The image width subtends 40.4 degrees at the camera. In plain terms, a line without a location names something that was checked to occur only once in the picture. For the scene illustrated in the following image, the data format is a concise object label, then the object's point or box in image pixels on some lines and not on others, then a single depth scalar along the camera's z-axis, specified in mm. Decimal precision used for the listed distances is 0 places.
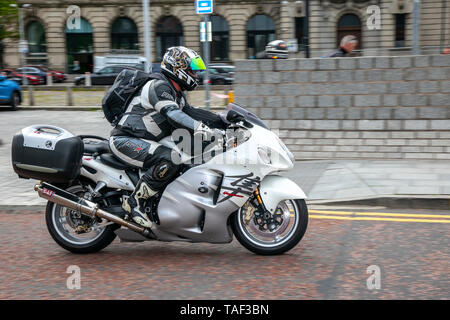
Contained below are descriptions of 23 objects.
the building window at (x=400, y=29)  40812
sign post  11727
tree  39219
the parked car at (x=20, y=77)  36581
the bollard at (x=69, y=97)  21250
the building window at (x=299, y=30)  42125
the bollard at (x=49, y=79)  36062
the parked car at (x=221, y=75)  33719
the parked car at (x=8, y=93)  20234
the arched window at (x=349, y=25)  41750
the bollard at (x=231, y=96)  10659
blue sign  11680
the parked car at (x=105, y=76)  34062
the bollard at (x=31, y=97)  21594
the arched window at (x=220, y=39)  44906
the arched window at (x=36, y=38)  46844
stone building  40938
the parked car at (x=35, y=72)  38562
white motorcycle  4980
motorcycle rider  5000
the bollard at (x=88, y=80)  32562
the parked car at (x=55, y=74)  40056
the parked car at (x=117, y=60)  38250
